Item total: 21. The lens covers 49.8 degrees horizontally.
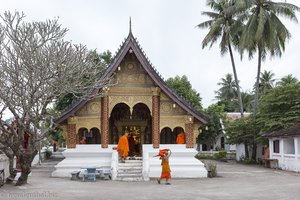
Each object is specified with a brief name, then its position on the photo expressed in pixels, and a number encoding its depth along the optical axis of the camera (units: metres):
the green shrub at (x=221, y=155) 29.94
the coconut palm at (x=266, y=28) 24.63
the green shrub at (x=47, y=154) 31.75
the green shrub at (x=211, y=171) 15.23
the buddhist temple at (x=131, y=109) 15.12
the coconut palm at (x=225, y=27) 26.69
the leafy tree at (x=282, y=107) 22.16
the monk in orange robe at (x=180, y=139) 16.07
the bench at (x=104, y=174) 14.09
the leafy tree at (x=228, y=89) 52.30
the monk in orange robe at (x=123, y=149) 15.07
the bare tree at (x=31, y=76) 10.74
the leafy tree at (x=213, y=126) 37.35
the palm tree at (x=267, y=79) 47.29
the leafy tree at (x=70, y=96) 26.59
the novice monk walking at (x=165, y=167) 12.75
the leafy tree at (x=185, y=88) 34.01
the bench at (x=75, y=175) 13.99
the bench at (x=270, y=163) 20.91
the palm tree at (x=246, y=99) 48.04
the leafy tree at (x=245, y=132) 25.20
